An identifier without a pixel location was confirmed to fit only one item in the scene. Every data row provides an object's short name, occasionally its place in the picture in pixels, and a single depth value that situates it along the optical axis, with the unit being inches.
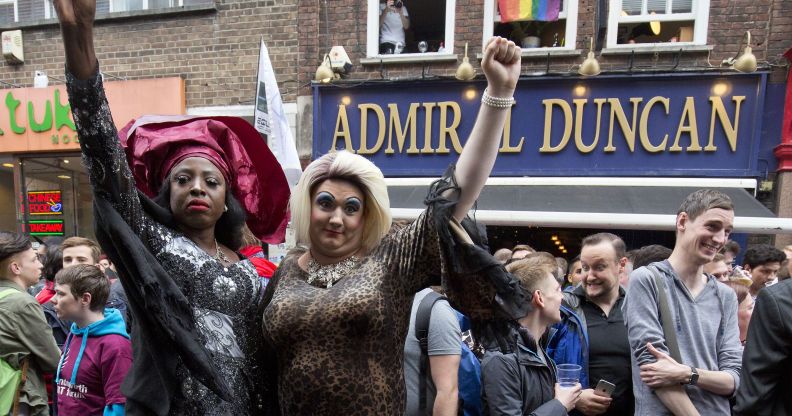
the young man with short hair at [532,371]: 87.8
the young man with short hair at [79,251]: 152.3
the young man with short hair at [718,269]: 150.6
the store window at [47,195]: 323.0
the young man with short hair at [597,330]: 110.7
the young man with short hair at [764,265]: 187.0
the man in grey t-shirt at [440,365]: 93.4
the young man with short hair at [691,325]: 95.7
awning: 220.2
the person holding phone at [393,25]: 292.4
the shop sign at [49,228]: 322.7
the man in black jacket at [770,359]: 84.5
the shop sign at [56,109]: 299.4
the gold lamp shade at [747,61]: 242.8
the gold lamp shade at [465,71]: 268.2
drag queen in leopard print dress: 53.7
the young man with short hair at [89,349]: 104.7
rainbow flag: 273.0
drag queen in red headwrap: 53.4
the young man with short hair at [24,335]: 115.3
